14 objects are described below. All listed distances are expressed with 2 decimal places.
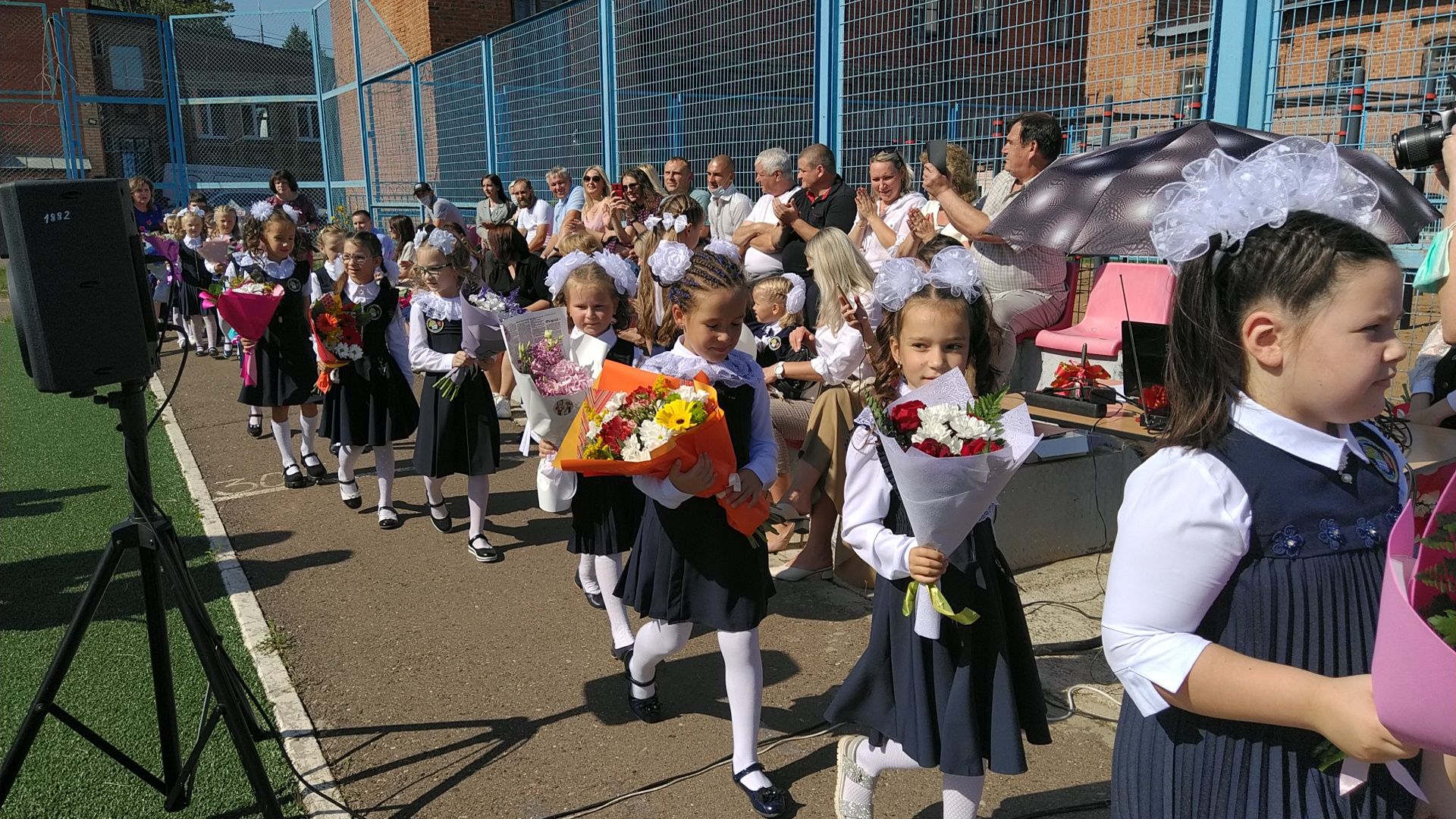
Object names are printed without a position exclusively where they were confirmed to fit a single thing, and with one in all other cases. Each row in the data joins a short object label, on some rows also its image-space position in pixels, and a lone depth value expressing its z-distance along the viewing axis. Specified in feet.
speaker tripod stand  9.40
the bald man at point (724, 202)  28.81
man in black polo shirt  24.21
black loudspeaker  9.26
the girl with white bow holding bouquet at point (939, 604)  8.29
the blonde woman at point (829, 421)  17.49
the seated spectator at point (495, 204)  41.01
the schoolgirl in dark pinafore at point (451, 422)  19.27
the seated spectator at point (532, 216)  37.17
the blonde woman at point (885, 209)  22.90
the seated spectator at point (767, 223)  24.50
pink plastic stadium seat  22.41
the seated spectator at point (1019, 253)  20.84
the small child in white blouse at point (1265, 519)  5.22
